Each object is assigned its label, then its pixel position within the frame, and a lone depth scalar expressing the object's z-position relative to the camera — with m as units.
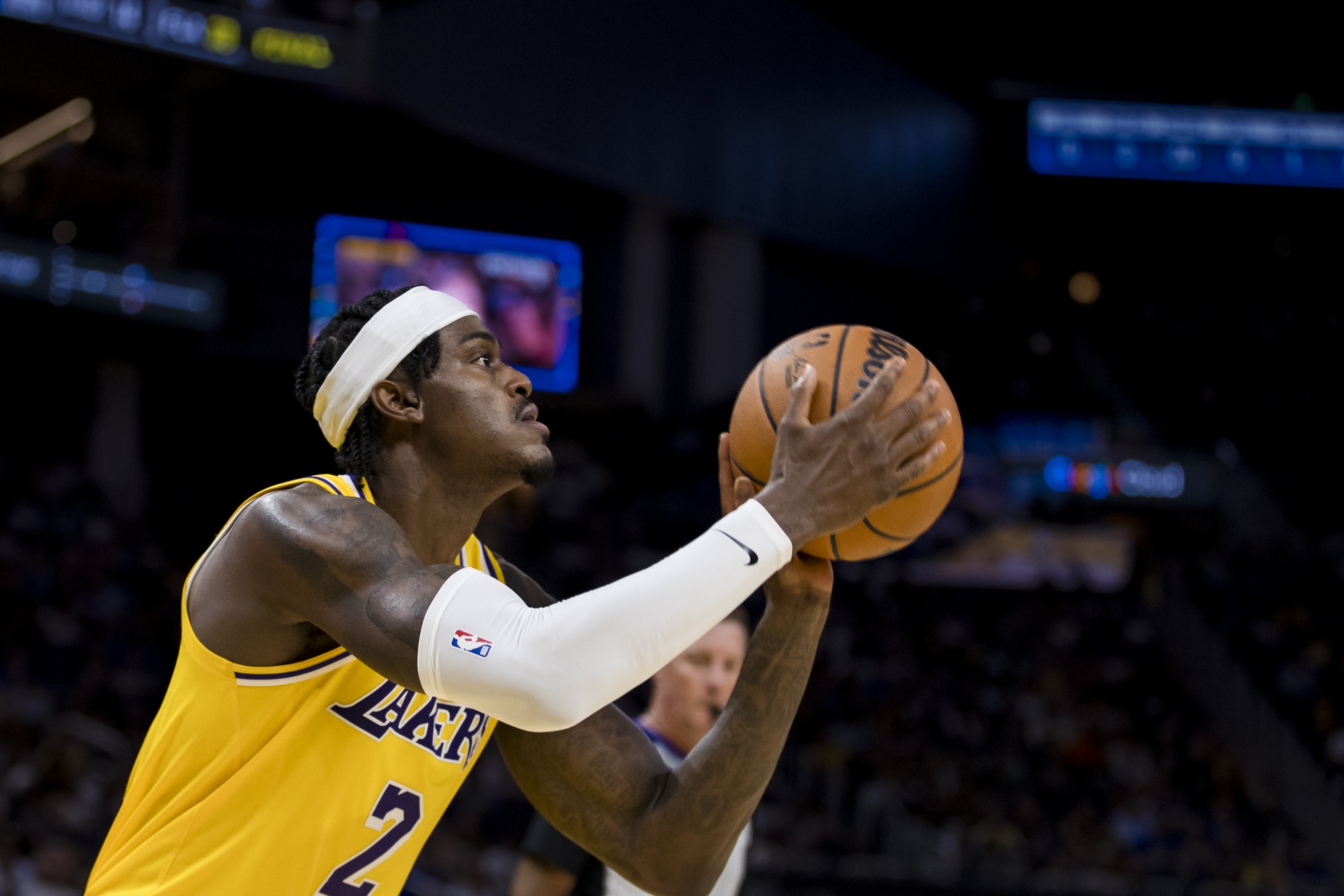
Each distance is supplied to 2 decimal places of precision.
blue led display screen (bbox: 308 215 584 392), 16.23
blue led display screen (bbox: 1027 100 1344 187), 18.66
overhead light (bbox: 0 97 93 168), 14.51
